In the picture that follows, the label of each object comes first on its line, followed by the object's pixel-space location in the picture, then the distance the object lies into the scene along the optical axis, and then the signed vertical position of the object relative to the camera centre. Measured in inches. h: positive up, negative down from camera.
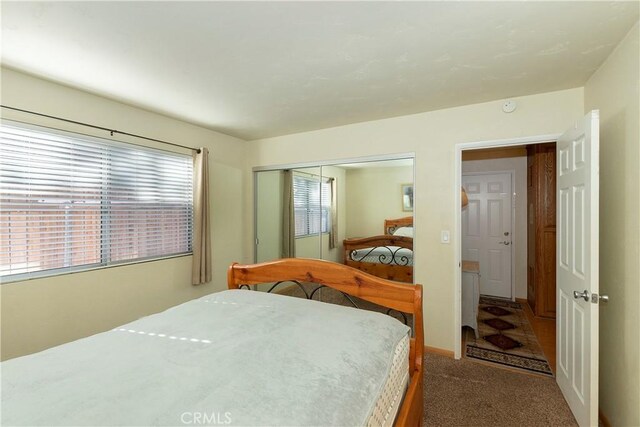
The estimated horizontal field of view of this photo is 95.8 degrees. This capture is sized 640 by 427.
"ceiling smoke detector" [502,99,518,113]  101.0 +38.3
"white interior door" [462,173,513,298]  181.6 -9.1
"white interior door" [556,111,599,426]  66.6 -14.0
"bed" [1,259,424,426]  35.0 -23.4
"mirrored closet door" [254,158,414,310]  124.6 -1.1
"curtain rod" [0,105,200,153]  84.3 +30.1
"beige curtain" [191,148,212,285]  130.2 -3.0
